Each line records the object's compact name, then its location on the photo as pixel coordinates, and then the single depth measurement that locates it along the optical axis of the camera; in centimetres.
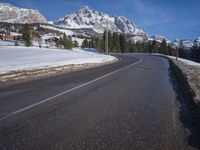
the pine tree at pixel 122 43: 6496
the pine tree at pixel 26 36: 4311
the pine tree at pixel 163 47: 6496
